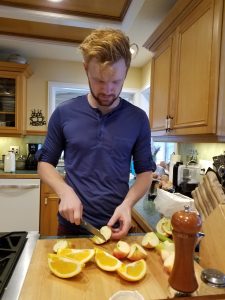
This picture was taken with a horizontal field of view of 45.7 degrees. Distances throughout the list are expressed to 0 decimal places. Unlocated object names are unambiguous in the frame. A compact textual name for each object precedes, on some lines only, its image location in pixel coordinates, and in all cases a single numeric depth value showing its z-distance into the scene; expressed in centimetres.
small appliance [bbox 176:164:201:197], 163
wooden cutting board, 57
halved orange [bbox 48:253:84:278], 62
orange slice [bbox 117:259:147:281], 62
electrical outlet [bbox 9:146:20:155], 322
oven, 57
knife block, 67
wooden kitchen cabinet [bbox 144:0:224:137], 124
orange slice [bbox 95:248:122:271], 66
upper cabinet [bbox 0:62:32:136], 293
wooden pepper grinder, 46
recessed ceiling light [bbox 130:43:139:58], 236
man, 96
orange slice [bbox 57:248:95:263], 68
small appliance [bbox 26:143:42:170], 307
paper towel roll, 206
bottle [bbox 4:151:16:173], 287
